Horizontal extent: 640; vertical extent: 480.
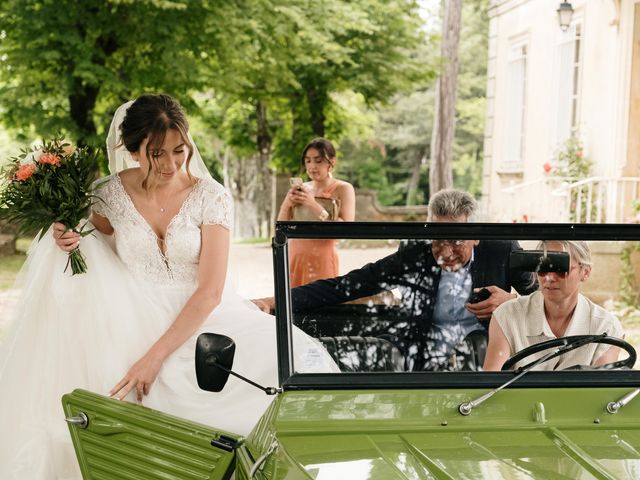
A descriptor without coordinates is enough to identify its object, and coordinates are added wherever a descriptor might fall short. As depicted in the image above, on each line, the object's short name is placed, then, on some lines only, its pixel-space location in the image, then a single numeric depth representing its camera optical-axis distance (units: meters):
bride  3.53
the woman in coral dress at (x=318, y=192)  6.32
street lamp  14.69
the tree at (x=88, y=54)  12.38
